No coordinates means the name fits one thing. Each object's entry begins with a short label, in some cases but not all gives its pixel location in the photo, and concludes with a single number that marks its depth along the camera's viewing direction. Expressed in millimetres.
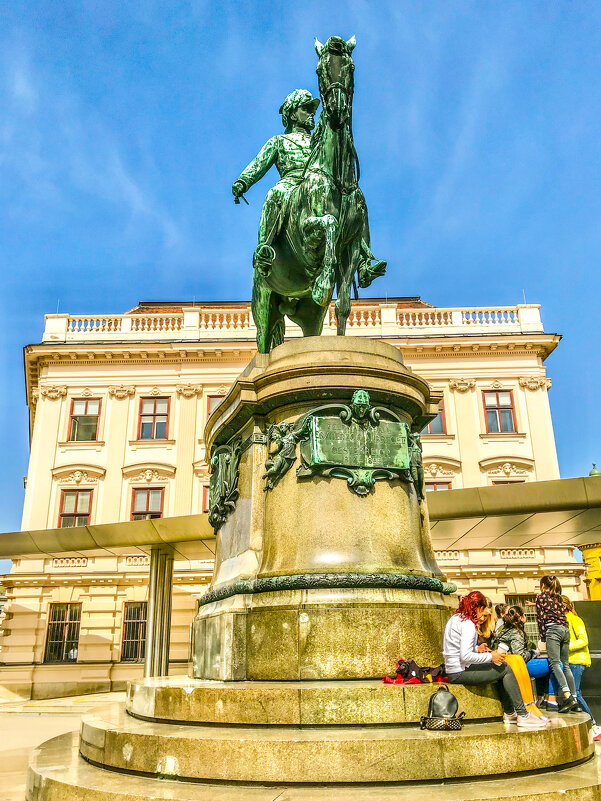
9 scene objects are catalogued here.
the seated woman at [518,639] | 6340
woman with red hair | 4730
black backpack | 4348
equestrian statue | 6715
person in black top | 6438
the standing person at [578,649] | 6922
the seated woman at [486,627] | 5156
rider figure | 7203
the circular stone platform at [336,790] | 3721
